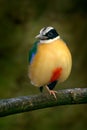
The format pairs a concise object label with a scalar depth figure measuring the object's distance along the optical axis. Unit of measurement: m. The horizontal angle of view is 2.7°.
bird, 4.16
